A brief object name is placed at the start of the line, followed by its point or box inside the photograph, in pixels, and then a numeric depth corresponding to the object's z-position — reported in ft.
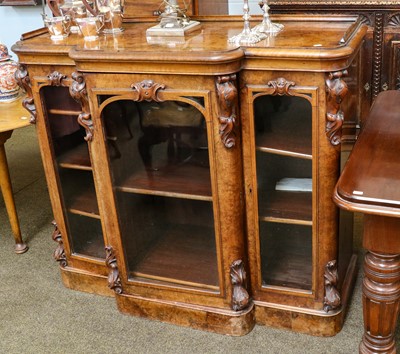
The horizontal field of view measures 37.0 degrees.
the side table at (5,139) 9.07
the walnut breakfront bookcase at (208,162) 6.48
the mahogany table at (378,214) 5.38
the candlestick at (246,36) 6.62
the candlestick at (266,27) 7.07
